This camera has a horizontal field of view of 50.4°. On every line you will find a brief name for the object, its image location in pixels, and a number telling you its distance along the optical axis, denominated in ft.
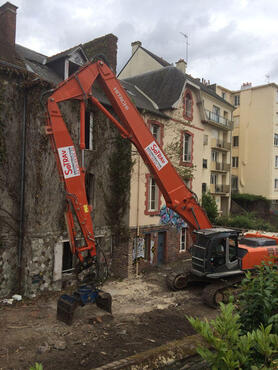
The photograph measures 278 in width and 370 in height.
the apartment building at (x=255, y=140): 117.50
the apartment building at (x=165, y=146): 54.24
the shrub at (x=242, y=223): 88.01
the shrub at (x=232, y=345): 9.98
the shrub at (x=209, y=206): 77.82
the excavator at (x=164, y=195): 30.65
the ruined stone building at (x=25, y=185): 39.24
